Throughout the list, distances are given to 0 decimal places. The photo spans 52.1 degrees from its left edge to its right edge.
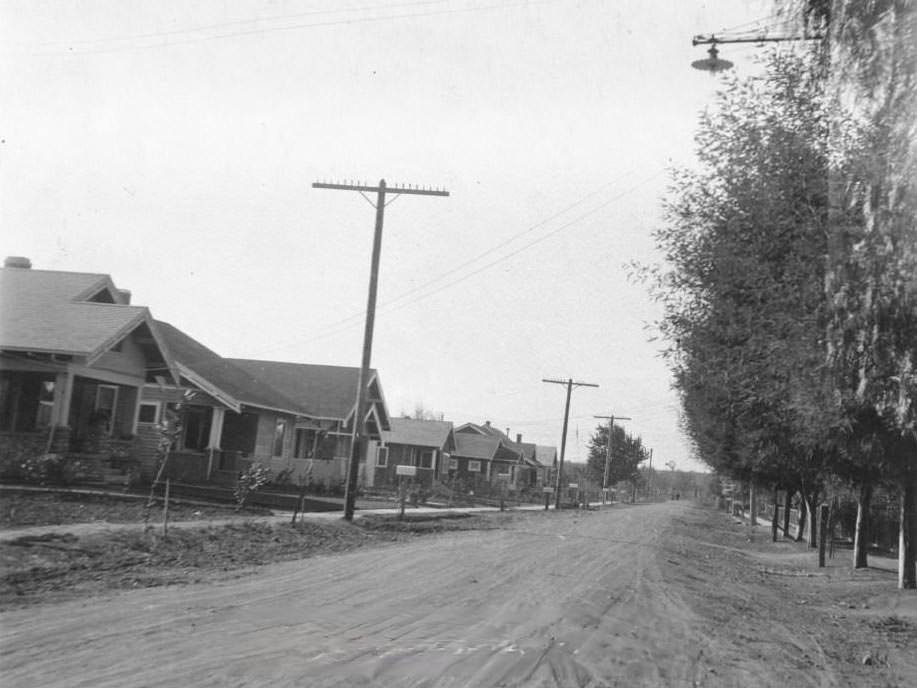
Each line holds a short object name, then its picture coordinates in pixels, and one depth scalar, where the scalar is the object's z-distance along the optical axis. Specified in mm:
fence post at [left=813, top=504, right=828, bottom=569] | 23641
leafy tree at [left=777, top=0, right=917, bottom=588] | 8312
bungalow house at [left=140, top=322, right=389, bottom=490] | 29453
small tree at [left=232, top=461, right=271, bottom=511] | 19844
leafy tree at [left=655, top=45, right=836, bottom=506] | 11273
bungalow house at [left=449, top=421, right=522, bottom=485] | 73812
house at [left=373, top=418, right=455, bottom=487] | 60938
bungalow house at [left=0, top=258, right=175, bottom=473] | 20953
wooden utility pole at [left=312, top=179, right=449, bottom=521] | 23578
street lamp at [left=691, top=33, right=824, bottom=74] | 10617
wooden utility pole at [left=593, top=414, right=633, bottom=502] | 84800
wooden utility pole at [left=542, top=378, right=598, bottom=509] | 54969
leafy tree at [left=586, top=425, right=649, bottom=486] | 104625
